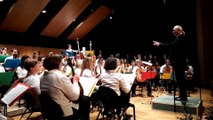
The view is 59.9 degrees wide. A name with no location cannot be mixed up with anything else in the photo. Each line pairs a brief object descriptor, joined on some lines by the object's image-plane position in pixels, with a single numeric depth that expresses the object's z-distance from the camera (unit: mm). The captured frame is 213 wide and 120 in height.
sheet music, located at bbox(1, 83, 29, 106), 2199
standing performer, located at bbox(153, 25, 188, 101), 3869
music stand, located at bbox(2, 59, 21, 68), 5047
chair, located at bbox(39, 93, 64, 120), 2106
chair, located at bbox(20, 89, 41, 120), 2961
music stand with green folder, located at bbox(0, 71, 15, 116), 3848
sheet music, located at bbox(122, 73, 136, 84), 3220
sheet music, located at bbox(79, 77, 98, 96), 2583
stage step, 4012
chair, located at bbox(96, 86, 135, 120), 2879
